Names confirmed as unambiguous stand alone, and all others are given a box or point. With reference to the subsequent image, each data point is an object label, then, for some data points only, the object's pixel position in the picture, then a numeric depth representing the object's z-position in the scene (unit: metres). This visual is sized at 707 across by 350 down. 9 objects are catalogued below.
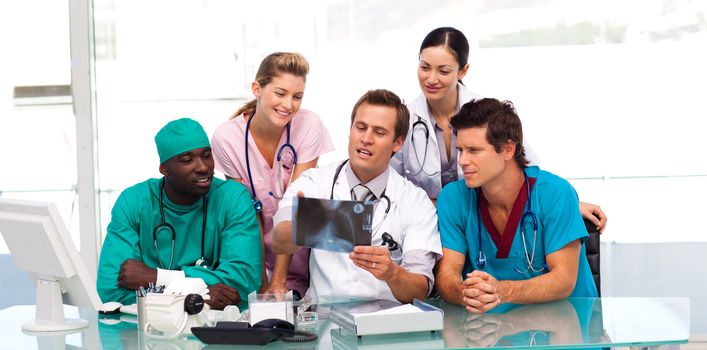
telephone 2.66
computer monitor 2.89
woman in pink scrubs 3.88
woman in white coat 3.84
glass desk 2.66
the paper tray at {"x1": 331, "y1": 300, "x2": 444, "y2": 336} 2.75
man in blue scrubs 3.38
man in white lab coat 3.45
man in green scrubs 3.55
